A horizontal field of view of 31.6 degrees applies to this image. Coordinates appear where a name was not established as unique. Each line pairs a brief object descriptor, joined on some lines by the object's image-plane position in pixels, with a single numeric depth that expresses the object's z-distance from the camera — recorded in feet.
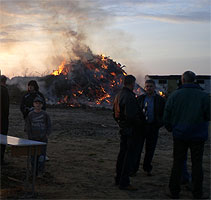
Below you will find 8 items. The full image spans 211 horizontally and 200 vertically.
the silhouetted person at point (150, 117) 25.95
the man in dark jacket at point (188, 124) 19.98
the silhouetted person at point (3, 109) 28.77
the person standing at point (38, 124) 24.49
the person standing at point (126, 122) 21.65
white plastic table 19.40
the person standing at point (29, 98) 27.59
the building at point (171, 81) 170.40
